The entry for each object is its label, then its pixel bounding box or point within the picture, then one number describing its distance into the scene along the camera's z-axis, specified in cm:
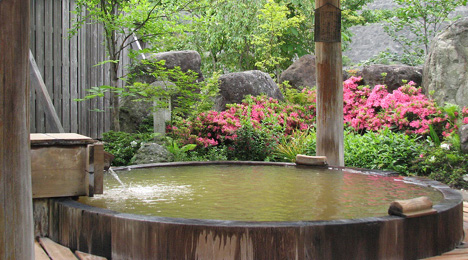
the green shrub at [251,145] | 718
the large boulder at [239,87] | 911
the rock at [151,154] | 622
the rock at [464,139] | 565
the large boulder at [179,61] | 856
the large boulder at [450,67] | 772
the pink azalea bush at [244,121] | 742
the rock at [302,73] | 1045
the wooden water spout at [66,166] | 295
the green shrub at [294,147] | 684
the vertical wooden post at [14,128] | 184
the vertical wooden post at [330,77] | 505
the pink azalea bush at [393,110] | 673
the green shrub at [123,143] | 648
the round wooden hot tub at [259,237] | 226
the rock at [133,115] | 800
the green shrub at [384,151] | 596
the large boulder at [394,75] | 891
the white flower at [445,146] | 586
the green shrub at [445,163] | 534
